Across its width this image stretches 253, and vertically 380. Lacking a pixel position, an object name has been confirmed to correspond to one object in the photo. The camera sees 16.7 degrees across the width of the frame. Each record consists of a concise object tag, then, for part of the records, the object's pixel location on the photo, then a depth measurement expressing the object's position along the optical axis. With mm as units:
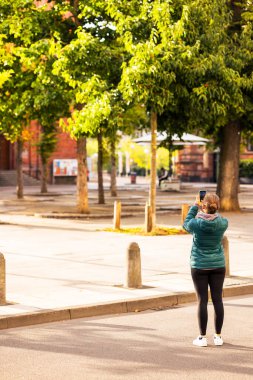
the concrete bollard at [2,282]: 9906
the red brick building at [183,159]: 67875
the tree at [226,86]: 20609
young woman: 8188
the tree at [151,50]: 19297
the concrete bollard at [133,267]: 11297
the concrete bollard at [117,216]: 21156
